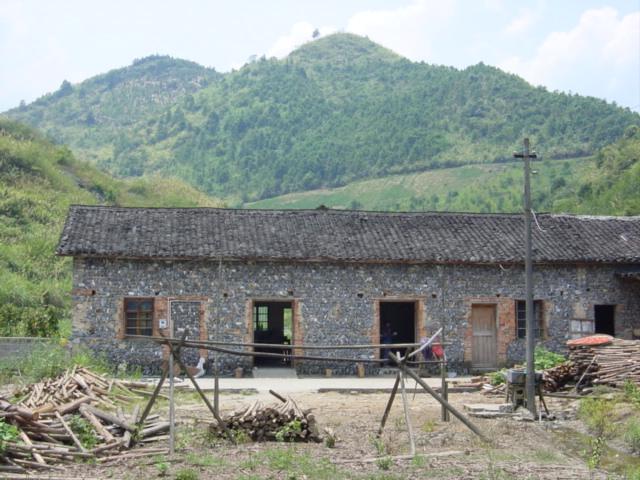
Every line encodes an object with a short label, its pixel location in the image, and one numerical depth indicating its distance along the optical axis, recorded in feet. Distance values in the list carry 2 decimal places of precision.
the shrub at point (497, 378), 65.31
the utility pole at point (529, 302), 53.93
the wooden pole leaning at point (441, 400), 42.82
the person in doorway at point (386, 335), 82.78
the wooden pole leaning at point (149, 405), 40.75
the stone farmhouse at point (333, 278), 74.23
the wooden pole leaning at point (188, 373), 41.41
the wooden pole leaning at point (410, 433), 40.60
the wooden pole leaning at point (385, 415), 44.39
